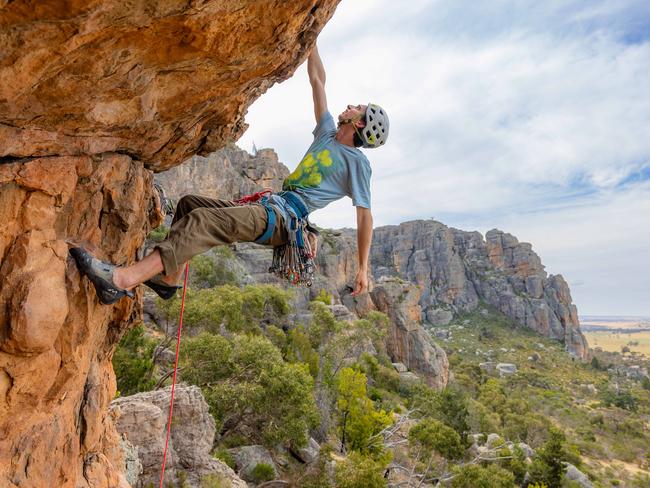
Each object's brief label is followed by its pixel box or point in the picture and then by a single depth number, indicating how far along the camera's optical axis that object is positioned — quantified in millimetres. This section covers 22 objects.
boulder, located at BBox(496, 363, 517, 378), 55903
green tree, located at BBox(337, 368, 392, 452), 21750
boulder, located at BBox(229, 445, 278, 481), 14477
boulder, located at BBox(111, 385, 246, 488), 8148
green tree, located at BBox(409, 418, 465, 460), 21297
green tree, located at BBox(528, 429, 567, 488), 23250
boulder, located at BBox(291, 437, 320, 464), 17609
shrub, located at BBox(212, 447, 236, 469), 13627
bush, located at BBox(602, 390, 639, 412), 46625
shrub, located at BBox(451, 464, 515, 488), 17269
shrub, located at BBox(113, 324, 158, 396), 14047
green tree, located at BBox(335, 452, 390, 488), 13937
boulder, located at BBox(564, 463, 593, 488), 24095
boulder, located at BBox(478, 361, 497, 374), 57244
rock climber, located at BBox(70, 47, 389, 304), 3879
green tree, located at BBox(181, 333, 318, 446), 15766
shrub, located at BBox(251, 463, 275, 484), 14320
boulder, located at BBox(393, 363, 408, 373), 42075
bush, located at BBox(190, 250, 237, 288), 31109
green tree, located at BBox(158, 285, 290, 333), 19875
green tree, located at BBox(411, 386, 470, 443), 26953
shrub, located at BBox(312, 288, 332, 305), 38844
